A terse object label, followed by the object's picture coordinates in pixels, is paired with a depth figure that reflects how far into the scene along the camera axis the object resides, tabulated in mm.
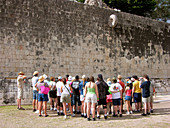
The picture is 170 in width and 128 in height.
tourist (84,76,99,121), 7776
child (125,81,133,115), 9267
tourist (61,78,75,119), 8148
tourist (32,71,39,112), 9367
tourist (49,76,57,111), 9829
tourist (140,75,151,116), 8805
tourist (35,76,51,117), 8297
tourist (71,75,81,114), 9117
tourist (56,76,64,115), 8847
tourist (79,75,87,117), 8836
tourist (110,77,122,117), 8547
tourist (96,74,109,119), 8094
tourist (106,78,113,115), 8847
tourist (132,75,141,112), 9711
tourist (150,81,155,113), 9717
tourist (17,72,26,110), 9766
